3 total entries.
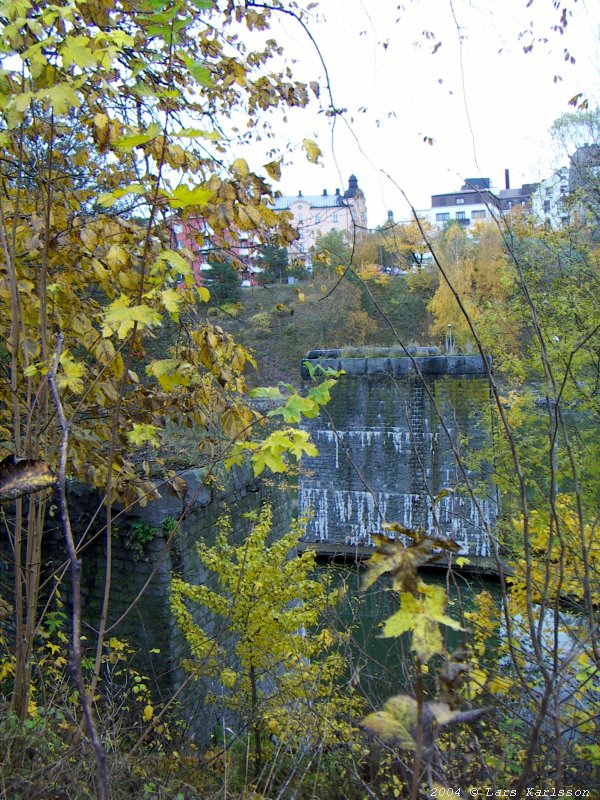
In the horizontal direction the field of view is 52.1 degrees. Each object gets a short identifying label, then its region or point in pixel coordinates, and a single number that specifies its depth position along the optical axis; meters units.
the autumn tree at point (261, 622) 5.00
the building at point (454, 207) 51.62
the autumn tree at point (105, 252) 1.67
